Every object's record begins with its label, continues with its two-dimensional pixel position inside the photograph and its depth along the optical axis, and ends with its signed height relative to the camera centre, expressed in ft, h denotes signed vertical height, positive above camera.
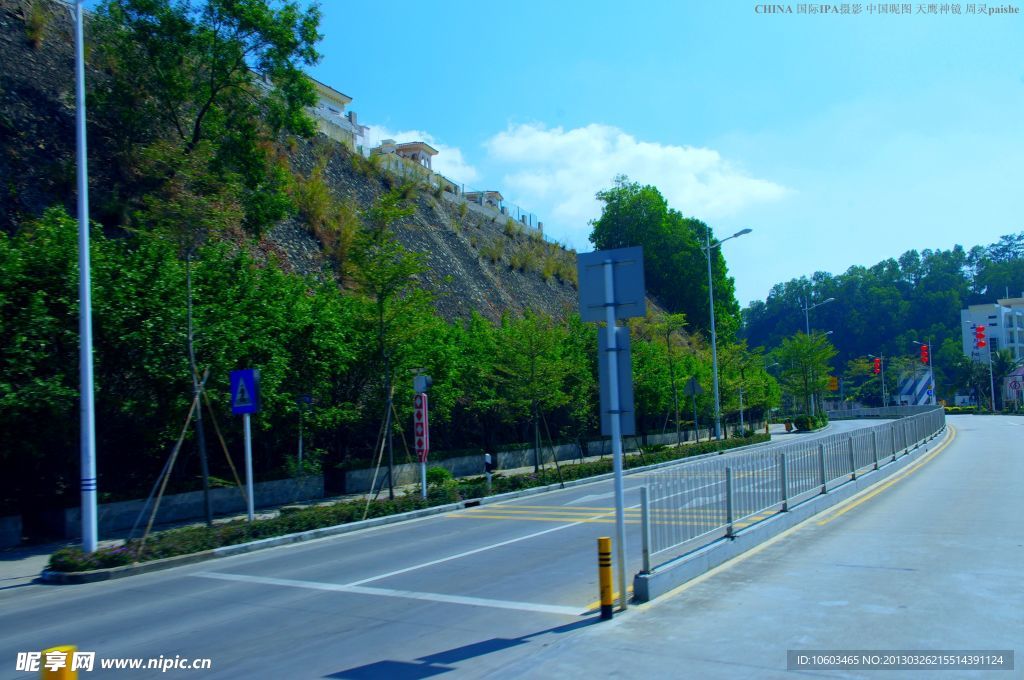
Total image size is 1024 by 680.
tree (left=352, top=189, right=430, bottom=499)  63.98 +10.20
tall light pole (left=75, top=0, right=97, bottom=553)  41.46 +1.01
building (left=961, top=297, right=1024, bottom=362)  390.83 +27.09
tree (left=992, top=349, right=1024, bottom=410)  321.73 +5.68
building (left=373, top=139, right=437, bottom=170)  229.04 +77.69
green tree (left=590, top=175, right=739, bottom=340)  244.22 +45.54
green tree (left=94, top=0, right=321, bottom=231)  79.15 +35.38
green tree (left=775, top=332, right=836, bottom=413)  190.19 +5.89
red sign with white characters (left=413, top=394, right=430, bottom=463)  65.16 -2.08
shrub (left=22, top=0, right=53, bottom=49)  84.74 +44.23
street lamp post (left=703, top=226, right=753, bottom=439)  121.70 +1.53
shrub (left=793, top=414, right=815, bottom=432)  178.29 -8.38
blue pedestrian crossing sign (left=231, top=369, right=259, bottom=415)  48.88 +1.19
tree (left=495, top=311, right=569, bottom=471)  83.25 +2.89
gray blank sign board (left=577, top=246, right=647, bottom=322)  26.61 +4.00
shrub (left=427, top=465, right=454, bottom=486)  77.30 -7.45
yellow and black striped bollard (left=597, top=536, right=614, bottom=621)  24.72 -5.78
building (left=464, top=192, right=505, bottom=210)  193.96 +52.38
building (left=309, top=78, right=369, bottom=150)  143.33 +68.59
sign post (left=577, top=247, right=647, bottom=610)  26.71 +3.10
